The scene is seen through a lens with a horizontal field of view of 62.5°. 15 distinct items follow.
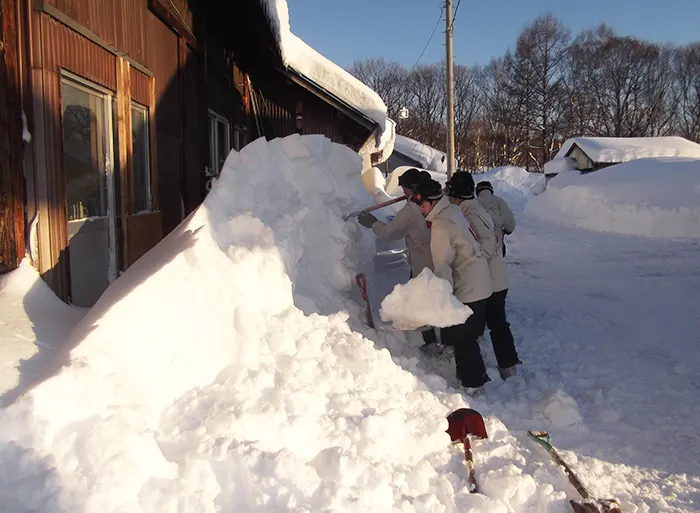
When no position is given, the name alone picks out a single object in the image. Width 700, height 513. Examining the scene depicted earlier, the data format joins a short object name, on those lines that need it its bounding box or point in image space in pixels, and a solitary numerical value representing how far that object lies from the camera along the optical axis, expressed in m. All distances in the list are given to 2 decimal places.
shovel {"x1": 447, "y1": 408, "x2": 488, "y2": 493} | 3.36
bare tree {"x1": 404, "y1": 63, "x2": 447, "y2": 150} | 54.09
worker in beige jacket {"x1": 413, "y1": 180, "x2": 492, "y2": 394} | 4.24
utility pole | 18.34
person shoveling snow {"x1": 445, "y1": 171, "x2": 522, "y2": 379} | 4.64
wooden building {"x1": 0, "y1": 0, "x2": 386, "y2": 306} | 3.02
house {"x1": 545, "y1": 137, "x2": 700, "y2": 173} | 32.09
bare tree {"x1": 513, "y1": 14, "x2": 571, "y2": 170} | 50.22
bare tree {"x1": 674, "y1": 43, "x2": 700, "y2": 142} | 51.41
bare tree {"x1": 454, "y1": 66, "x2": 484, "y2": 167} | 54.72
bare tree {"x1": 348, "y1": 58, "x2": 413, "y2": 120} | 53.22
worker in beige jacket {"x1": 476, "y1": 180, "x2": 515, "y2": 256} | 5.77
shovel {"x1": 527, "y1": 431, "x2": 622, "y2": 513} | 2.67
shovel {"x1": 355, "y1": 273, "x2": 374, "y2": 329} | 4.83
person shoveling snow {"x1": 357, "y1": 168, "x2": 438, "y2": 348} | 5.04
